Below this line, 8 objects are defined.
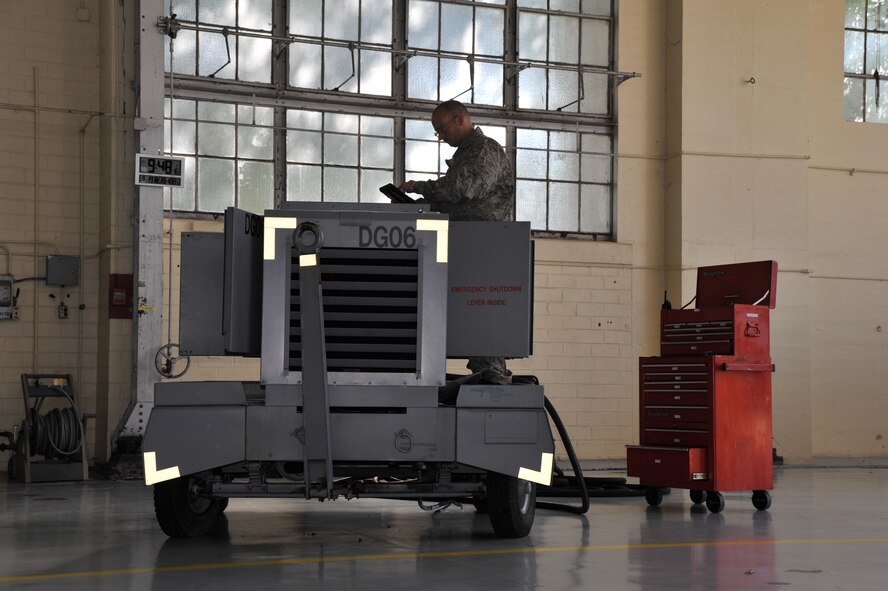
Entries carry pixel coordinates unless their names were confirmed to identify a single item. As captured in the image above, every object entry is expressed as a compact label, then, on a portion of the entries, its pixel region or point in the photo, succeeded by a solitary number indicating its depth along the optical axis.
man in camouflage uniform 6.24
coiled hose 10.92
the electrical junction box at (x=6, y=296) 11.89
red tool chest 7.95
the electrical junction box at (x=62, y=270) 12.08
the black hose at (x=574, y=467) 7.22
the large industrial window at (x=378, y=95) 12.52
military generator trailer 5.25
